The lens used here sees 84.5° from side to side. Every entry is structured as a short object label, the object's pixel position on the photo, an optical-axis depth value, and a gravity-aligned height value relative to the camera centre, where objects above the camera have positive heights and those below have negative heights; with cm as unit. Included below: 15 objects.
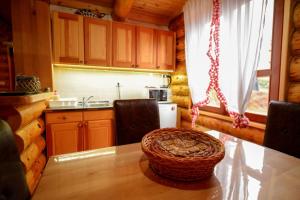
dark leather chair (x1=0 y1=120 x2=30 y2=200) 52 -28
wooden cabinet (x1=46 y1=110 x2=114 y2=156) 210 -56
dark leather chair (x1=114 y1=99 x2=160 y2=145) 137 -25
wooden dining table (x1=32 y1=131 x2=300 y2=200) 58 -37
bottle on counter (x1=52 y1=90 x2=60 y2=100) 237 -11
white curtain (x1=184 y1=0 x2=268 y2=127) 162 +46
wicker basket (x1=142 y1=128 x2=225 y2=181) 62 -27
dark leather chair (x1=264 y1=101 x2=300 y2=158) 104 -26
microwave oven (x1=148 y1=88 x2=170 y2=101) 283 -6
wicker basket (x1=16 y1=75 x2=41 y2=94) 146 +4
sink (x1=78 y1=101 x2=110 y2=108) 253 -24
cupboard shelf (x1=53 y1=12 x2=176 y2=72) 234 +71
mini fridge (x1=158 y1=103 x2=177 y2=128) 272 -42
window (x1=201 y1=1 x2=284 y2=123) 151 +21
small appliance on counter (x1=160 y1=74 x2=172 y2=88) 332 +19
